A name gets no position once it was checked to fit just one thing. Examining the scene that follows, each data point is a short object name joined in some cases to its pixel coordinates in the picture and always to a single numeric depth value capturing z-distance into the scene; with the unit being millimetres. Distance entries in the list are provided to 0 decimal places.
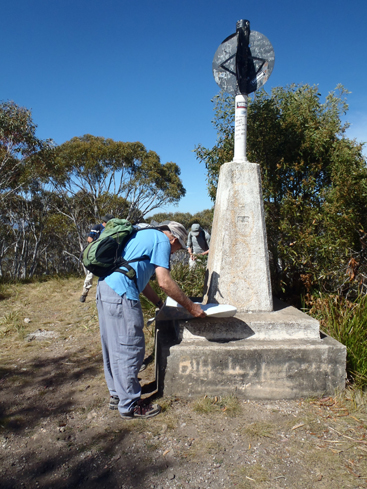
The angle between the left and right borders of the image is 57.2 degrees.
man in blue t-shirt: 2494
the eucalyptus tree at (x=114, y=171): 16484
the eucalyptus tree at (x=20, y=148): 9875
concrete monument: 2818
